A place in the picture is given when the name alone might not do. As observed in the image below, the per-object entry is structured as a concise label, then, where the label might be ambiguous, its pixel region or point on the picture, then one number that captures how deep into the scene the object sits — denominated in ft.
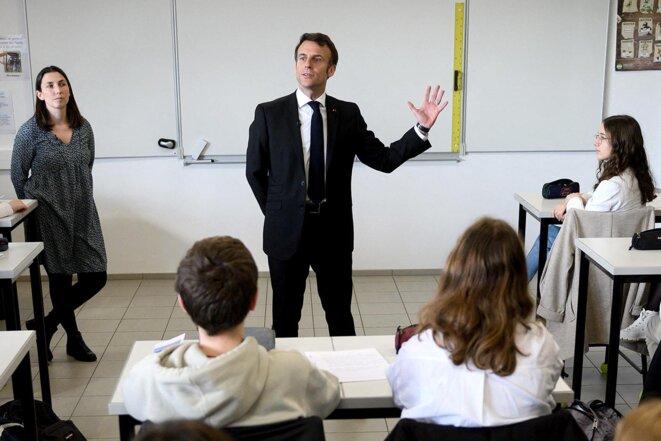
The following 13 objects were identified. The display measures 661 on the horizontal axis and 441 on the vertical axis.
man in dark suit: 10.92
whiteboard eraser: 17.47
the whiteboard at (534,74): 17.24
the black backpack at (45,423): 9.03
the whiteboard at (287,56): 16.96
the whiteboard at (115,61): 16.79
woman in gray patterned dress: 12.69
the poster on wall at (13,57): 16.76
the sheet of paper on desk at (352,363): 7.27
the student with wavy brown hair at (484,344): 5.94
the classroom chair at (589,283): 11.64
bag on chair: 7.96
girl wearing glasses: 11.91
